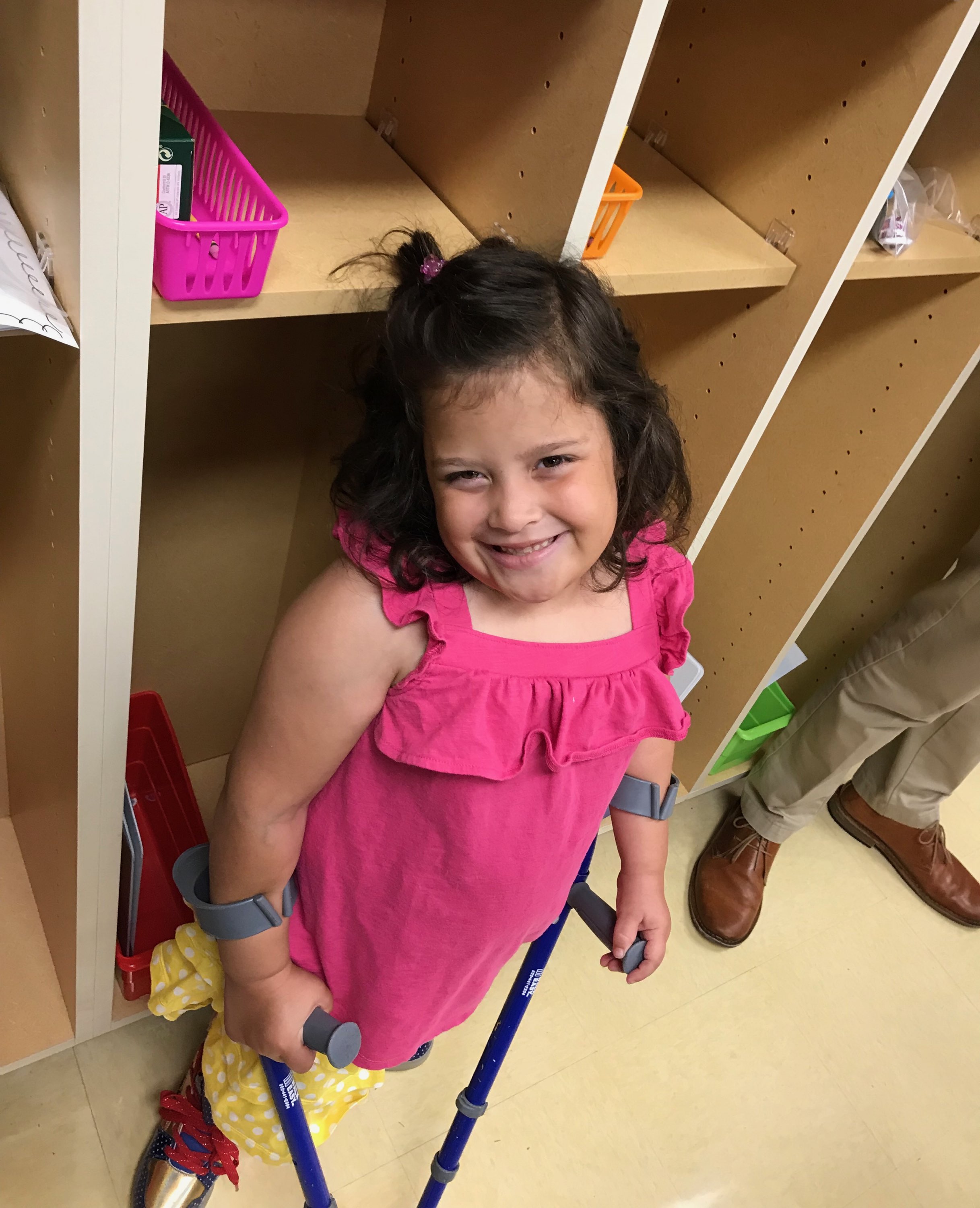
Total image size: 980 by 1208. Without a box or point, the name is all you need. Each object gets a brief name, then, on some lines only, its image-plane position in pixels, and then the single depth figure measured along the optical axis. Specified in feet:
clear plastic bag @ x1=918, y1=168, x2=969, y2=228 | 4.19
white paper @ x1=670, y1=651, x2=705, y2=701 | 4.53
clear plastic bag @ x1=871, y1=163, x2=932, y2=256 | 3.72
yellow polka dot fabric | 3.70
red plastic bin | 4.33
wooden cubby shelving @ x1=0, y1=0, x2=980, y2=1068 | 2.31
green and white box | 2.17
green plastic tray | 6.17
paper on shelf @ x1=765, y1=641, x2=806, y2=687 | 5.60
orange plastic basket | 2.88
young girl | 2.54
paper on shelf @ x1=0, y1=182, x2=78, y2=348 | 2.01
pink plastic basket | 2.17
